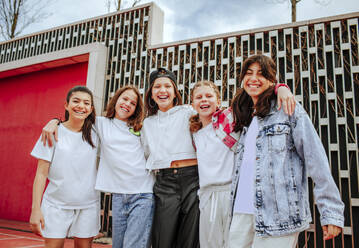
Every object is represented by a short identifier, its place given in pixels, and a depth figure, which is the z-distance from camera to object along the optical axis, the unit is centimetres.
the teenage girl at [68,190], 174
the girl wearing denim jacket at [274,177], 128
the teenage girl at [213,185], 164
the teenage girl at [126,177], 179
